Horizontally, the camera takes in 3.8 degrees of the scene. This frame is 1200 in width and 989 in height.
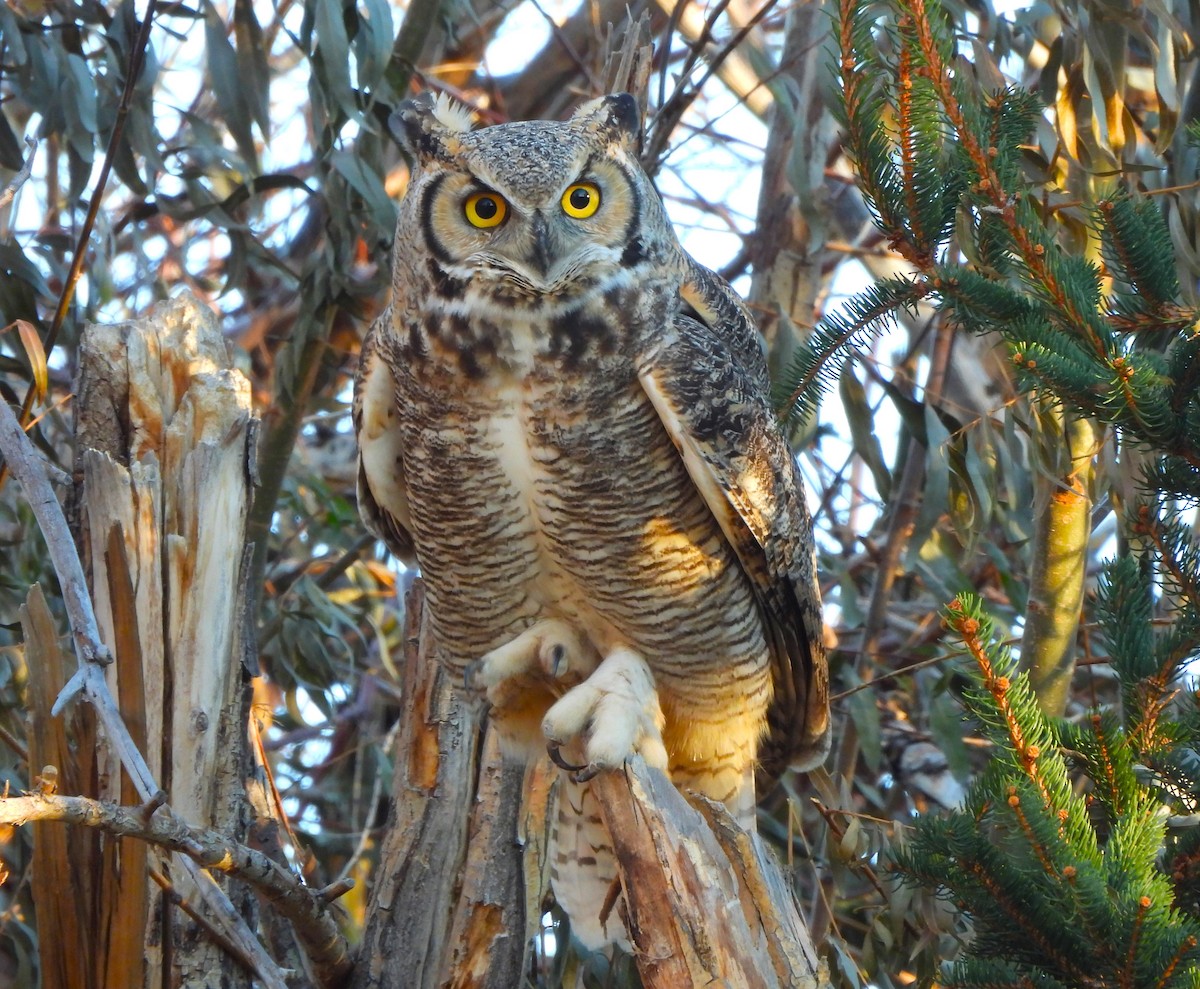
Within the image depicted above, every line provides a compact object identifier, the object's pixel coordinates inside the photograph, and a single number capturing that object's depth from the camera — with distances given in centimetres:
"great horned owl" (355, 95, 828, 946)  1099
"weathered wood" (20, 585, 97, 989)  1094
